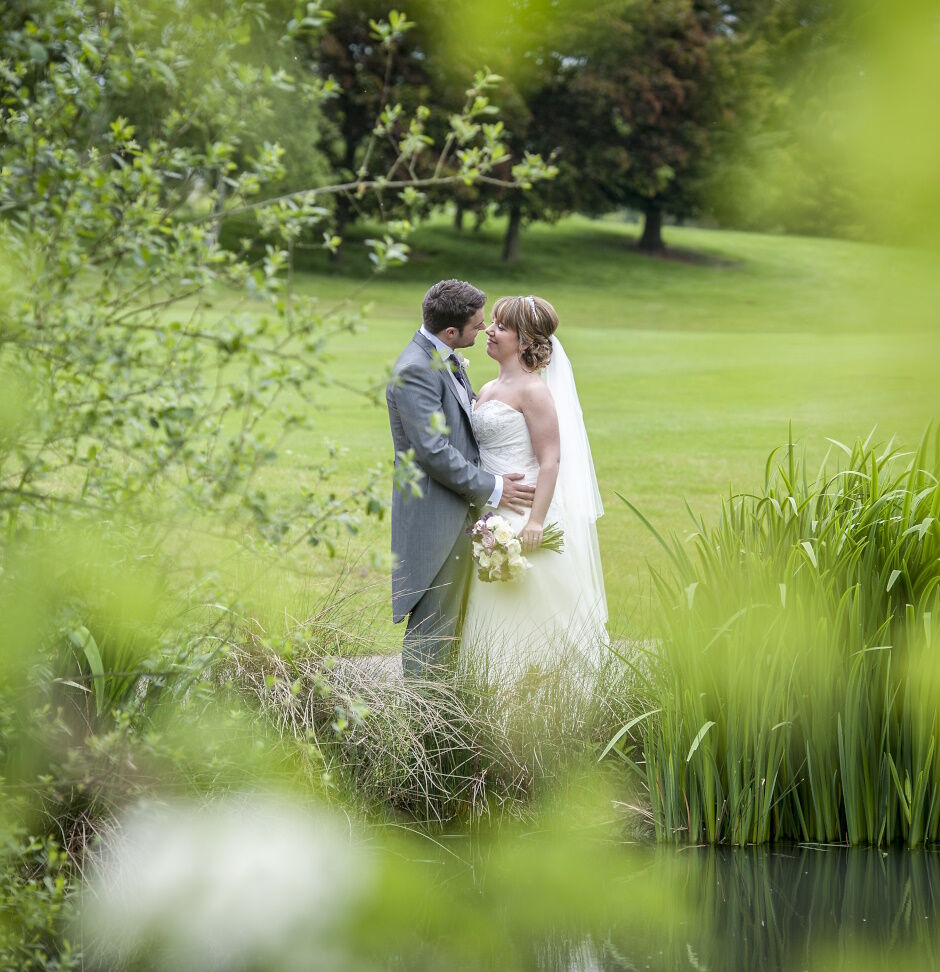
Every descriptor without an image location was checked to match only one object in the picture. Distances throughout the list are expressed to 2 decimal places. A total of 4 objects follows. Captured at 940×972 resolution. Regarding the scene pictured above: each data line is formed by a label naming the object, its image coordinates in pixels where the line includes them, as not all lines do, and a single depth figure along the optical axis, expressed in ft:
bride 37.27
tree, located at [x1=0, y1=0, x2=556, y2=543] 17.94
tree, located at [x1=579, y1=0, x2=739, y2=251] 232.53
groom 35.53
